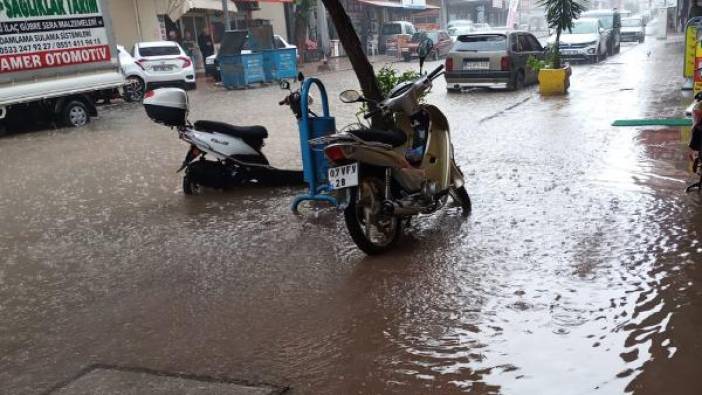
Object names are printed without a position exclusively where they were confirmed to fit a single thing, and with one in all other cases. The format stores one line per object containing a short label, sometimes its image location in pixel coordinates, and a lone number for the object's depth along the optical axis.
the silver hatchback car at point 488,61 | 15.32
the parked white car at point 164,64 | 18.33
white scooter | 7.20
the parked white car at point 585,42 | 22.08
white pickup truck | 12.25
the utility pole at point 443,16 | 52.22
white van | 34.06
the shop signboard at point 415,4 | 42.88
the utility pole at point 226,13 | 23.56
